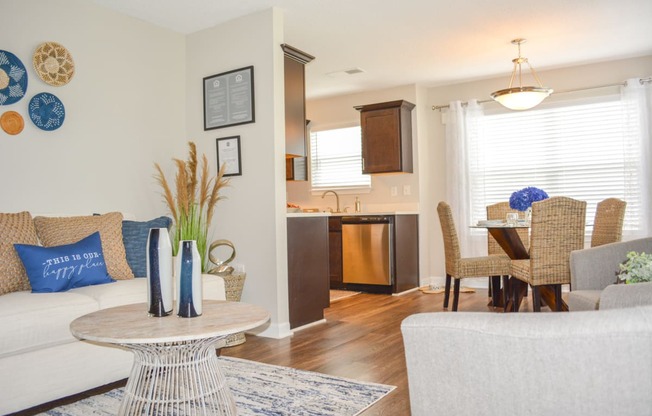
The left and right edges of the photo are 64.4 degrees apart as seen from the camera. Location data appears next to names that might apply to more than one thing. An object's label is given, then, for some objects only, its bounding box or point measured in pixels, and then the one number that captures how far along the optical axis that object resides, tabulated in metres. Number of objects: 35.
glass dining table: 4.10
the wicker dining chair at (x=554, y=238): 3.57
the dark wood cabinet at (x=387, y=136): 6.10
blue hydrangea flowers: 4.18
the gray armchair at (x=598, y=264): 2.70
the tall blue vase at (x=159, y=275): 2.00
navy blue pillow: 3.34
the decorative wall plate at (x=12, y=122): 3.20
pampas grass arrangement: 3.73
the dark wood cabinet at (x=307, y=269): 3.95
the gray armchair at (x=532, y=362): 0.91
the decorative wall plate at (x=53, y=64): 3.39
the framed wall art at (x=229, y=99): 4.03
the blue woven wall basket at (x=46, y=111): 3.36
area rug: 2.31
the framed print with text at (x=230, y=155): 4.09
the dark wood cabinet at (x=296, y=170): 6.78
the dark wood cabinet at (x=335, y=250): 6.06
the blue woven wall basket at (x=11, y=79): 3.19
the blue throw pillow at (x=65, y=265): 2.67
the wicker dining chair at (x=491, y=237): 5.18
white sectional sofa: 2.24
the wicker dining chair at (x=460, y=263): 4.33
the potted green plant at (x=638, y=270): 1.92
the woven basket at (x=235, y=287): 3.59
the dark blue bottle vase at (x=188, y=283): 1.97
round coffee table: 1.69
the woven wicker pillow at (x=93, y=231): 3.01
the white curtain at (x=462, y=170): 6.04
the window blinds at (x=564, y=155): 5.24
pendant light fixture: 4.55
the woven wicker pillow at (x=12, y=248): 2.66
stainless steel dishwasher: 5.77
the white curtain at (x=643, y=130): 5.12
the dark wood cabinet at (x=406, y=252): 5.79
